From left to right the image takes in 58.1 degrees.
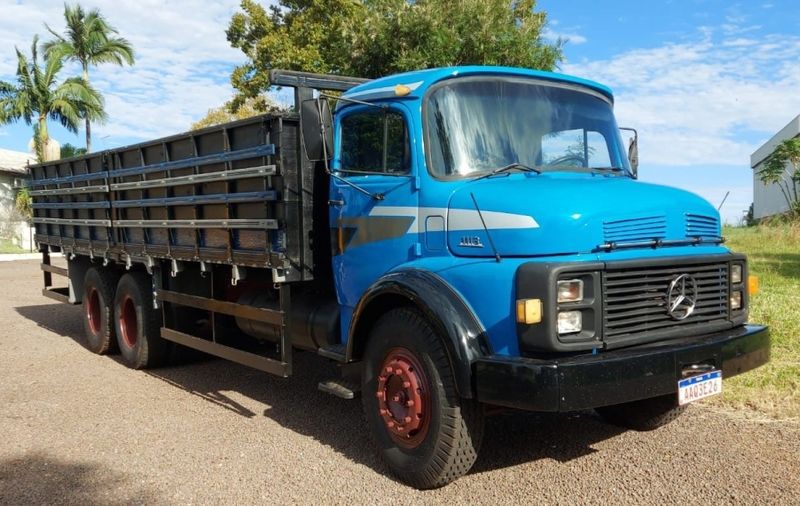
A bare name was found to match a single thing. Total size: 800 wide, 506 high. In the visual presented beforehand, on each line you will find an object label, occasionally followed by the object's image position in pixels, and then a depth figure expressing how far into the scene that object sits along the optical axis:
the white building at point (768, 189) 31.94
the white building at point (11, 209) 32.31
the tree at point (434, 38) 12.59
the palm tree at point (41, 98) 30.39
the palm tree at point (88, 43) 32.56
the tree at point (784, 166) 23.83
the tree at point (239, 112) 21.52
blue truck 3.80
